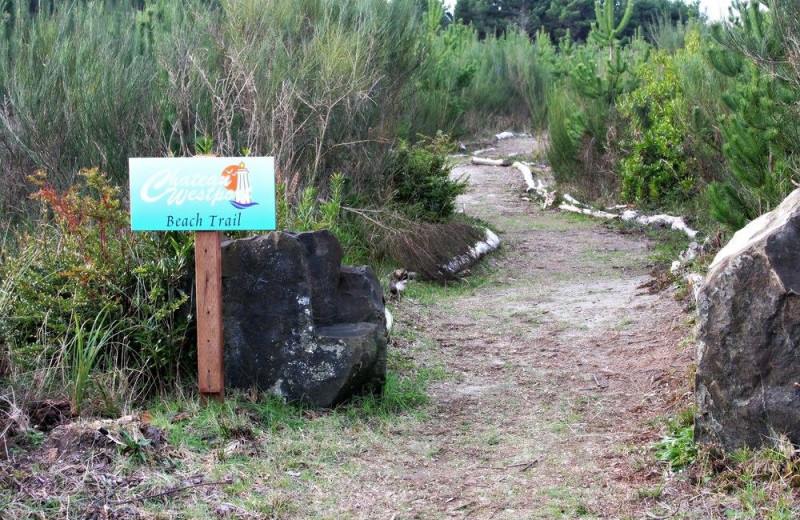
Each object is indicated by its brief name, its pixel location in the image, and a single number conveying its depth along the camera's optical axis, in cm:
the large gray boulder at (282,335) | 564
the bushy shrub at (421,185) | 1134
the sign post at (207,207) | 543
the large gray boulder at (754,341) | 433
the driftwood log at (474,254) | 1036
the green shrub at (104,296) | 572
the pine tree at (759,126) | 769
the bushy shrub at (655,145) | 1417
